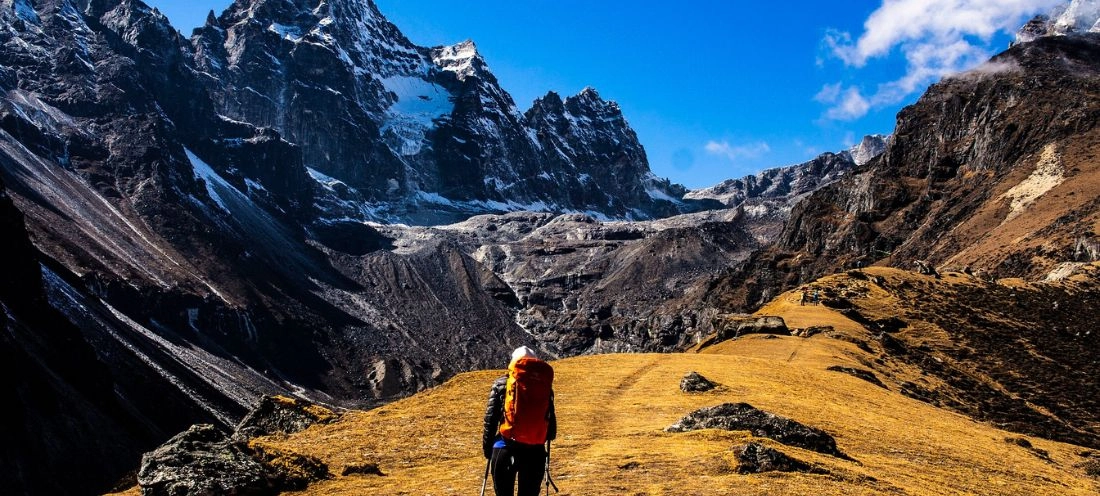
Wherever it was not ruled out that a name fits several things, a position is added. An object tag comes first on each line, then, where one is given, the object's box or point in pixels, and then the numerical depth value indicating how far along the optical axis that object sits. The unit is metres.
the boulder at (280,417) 26.22
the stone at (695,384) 32.62
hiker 15.06
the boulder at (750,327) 57.12
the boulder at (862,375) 44.00
